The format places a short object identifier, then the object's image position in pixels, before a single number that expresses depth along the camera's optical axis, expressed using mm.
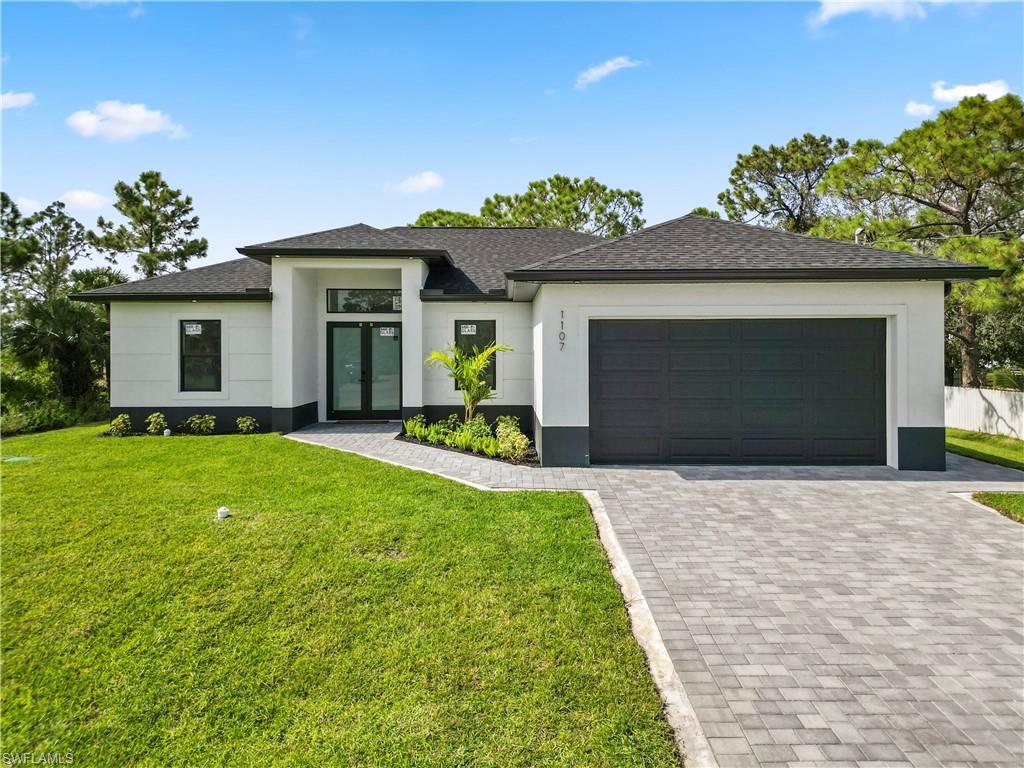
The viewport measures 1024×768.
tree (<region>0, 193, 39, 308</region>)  22375
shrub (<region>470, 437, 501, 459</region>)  9281
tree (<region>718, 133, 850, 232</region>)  26391
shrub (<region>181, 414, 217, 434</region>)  11734
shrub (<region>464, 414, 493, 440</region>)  10305
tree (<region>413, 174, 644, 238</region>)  30297
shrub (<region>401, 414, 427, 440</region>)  10609
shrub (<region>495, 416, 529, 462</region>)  9156
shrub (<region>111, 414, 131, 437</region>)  11555
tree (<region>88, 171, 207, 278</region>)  24250
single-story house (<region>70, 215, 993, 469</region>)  8234
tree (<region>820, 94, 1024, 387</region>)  11891
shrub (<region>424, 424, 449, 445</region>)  10375
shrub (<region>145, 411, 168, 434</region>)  11703
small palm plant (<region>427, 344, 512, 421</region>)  10617
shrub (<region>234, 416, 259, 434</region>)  11742
